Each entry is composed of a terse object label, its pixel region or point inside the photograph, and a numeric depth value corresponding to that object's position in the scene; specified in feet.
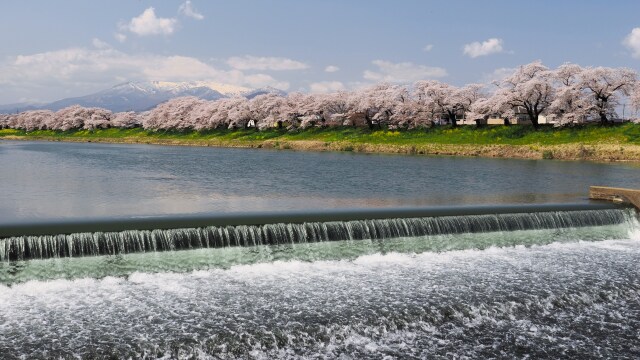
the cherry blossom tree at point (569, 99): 208.64
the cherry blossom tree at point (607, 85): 211.20
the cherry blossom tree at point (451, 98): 259.60
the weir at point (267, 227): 49.42
